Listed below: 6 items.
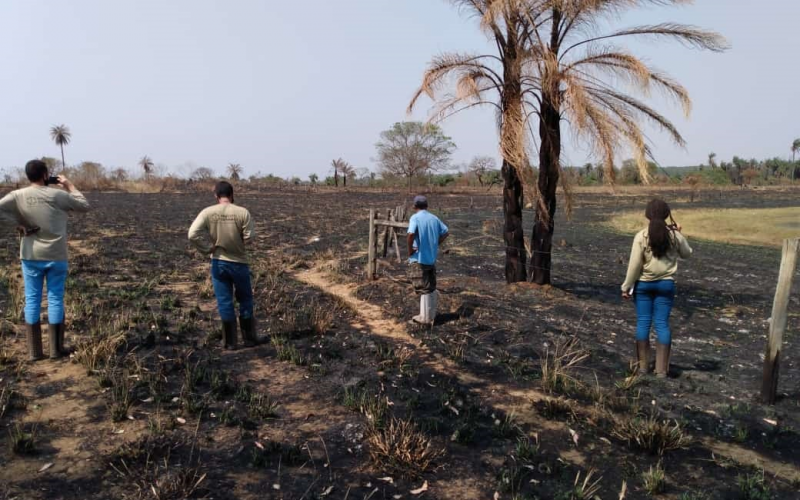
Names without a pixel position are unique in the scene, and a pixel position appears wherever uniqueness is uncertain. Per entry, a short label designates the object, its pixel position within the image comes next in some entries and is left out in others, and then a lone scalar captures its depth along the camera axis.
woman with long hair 4.92
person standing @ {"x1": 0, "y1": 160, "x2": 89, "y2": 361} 4.76
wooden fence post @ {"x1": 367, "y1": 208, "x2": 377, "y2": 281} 9.20
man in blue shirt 6.40
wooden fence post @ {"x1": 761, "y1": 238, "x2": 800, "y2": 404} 4.54
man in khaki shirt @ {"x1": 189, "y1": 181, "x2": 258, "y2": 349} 5.30
